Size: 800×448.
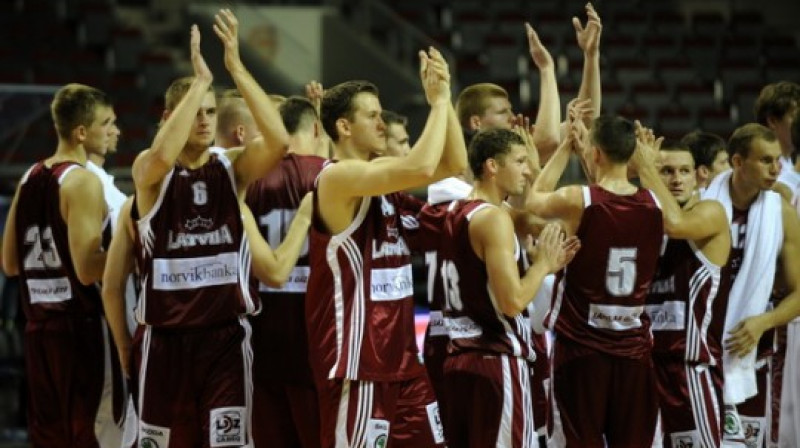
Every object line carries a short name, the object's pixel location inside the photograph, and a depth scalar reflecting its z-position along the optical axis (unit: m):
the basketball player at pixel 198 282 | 12.07
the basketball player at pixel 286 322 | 13.35
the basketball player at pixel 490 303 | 12.21
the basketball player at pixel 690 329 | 13.53
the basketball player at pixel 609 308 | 12.90
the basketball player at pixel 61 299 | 14.28
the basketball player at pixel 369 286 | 11.54
